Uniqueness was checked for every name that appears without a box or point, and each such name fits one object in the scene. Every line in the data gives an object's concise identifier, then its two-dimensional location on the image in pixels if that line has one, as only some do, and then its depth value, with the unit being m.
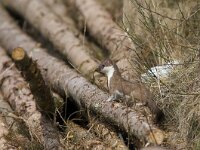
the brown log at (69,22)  18.25
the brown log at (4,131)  13.52
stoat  13.41
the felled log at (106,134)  13.13
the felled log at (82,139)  13.36
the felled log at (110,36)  15.17
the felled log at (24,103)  13.84
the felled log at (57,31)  16.89
